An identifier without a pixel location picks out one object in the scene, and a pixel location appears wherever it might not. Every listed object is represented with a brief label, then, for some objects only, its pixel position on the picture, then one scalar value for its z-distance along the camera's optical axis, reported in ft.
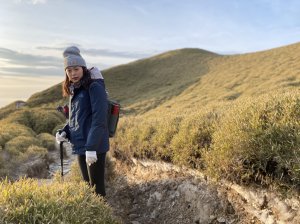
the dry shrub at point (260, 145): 10.88
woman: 11.34
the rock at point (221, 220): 12.21
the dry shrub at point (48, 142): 41.63
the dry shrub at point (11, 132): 38.54
